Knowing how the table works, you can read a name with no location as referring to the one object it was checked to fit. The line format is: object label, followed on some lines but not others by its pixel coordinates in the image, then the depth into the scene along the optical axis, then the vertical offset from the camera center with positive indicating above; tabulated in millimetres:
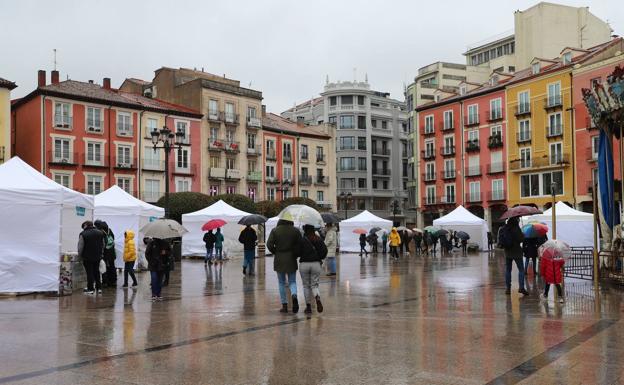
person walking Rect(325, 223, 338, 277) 19938 -726
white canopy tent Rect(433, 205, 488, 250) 39594 -70
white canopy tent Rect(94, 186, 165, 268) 22047 +484
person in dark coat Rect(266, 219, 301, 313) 10430 -380
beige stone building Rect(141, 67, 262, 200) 57531 +9528
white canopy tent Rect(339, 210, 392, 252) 38000 -108
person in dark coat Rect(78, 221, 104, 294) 13797 -442
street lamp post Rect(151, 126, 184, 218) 23828 +3460
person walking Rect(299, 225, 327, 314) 10320 -663
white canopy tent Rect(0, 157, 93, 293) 13719 -53
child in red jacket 12133 -858
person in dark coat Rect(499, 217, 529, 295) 13008 -378
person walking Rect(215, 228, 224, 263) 27061 -657
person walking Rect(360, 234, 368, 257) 34250 -882
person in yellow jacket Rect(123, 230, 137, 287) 15338 -604
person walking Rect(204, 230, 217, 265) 25734 -653
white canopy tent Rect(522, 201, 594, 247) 27312 -215
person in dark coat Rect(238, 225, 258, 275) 19719 -549
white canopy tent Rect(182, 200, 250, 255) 32188 -128
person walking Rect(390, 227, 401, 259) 30781 -812
